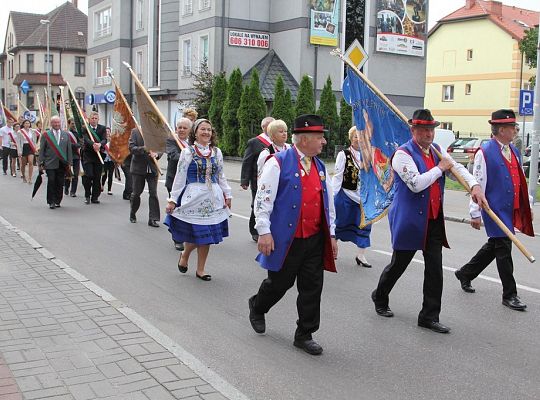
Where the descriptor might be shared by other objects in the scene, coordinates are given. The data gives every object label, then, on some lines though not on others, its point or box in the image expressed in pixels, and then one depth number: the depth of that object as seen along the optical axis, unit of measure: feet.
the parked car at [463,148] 103.96
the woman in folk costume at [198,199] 25.91
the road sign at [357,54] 47.79
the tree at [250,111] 100.73
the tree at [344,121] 105.60
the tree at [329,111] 103.27
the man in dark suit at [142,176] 39.68
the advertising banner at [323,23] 111.55
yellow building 186.80
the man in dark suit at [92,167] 49.90
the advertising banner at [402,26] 123.65
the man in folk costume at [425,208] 19.80
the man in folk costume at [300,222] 17.75
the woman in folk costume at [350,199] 29.25
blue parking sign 55.01
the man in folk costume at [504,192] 22.35
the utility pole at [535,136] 52.70
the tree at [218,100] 106.63
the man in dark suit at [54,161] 46.55
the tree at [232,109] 103.55
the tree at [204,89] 110.93
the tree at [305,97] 100.48
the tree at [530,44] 141.86
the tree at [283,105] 101.19
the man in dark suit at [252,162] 34.04
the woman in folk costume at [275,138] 29.50
